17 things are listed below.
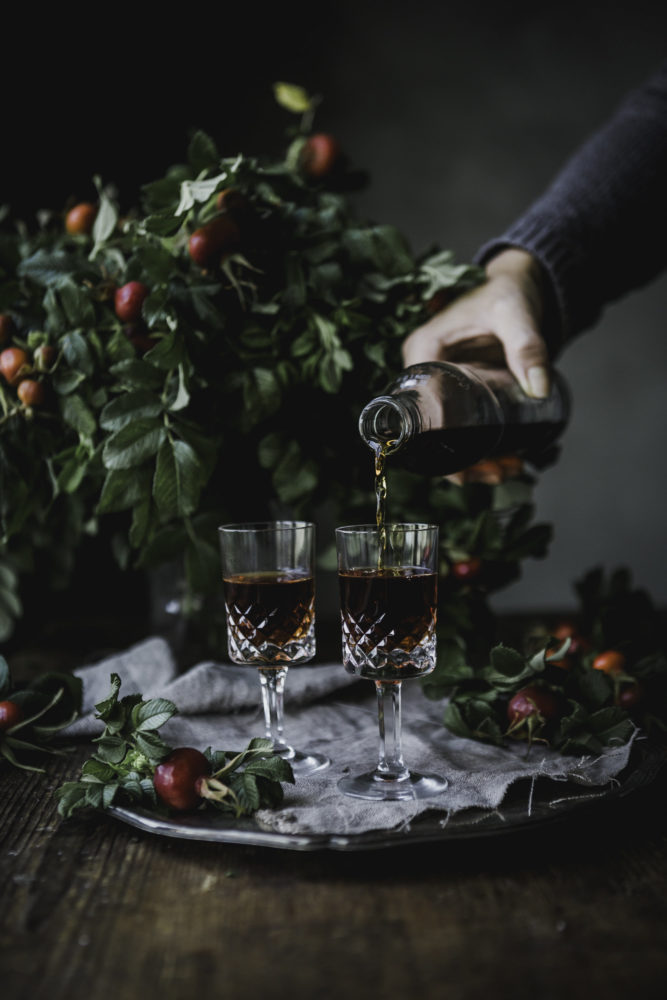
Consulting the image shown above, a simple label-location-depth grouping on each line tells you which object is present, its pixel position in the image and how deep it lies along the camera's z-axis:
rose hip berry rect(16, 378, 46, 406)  1.23
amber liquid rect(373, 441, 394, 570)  1.05
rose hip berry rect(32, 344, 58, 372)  1.23
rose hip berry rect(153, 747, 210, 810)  0.92
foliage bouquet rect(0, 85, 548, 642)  1.20
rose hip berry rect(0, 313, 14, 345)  1.28
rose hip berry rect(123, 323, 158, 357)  1.24
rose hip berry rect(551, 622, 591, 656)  1.30
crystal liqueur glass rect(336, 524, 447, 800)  1.03
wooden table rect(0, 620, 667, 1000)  0.67
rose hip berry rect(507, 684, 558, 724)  1.09
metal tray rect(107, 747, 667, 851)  0.85
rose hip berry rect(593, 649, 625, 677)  1.24
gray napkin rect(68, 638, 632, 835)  0.92
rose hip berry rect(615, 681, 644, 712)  1.21
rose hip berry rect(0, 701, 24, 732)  1.13
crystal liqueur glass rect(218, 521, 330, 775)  1.11
